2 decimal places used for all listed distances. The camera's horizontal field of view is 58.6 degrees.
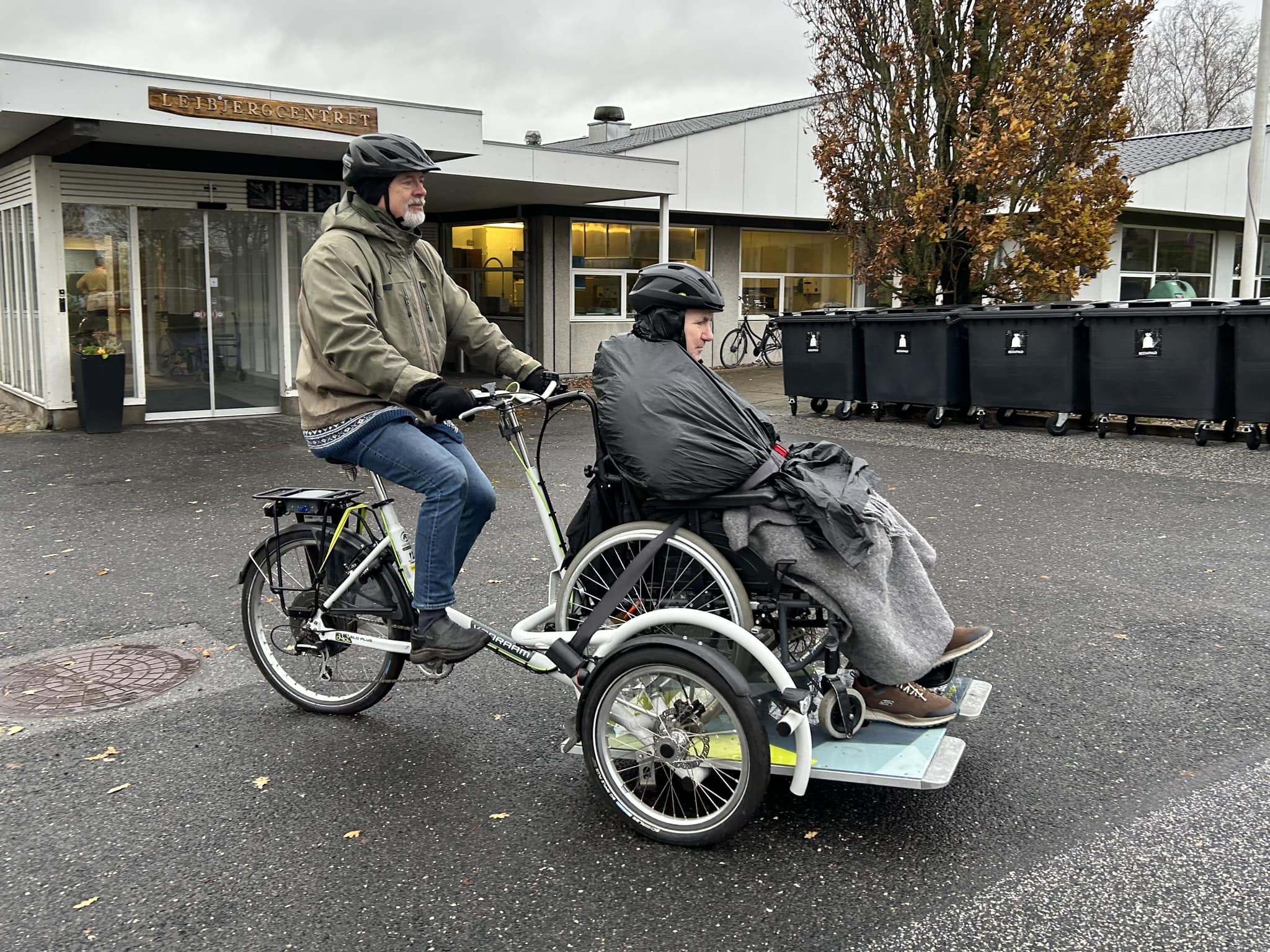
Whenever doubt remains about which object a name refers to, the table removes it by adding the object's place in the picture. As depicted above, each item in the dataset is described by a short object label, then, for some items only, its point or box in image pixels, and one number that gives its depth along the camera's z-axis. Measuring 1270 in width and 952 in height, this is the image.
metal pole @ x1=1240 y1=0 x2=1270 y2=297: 14.77
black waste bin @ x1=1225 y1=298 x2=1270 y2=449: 10.65
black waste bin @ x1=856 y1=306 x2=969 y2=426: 12.92
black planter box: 12.58
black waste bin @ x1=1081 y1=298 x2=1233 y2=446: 10.98
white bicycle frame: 3.20
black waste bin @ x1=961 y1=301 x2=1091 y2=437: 12.02
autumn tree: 13.64
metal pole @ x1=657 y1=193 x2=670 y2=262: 17.53
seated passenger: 3.33
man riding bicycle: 3.78
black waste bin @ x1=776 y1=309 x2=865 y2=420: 13.82
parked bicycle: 23.06
